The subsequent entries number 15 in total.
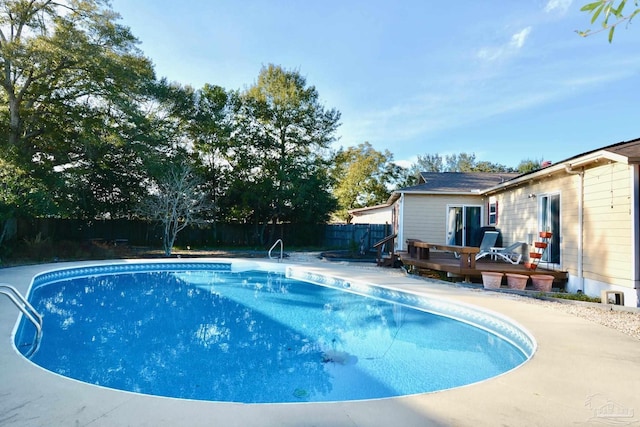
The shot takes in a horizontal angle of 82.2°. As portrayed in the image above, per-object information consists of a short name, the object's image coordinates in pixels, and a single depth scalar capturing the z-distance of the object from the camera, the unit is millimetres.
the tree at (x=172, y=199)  15922
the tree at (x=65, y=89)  12805
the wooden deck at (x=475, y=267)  8204
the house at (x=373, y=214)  22866
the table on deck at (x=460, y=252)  8742
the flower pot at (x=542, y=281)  7914
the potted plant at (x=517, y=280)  8102
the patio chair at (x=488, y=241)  11516
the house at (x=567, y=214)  6246
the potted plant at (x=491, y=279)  8133
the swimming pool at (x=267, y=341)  4215
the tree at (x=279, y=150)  20812
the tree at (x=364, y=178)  32062
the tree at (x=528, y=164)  33375
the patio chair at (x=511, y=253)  10012
